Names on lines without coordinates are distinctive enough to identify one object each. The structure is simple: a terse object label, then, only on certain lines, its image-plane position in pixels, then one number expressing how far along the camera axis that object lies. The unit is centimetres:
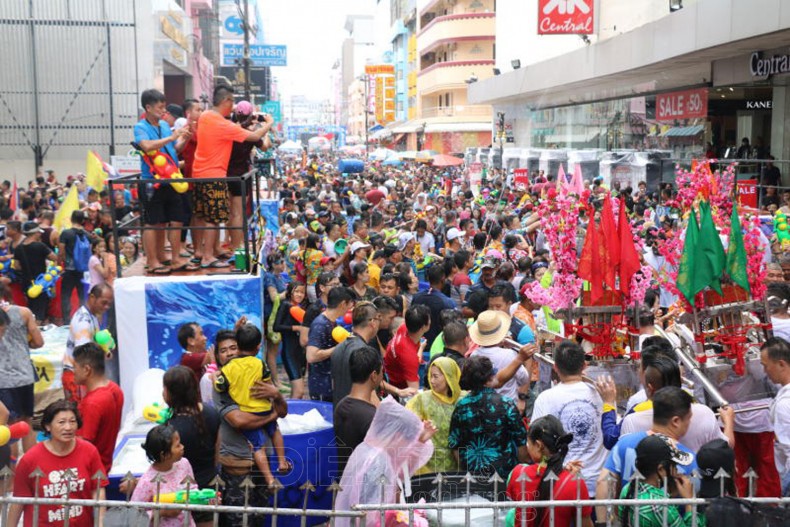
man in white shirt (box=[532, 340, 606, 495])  545
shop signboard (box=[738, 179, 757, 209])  1560
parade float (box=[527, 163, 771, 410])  625
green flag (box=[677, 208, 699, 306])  625
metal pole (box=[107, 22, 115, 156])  2928
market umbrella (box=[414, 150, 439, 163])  4220
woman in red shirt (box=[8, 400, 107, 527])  478
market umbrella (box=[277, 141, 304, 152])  4590
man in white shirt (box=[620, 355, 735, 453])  498
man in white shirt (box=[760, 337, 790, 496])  535
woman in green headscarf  559
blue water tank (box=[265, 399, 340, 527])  611
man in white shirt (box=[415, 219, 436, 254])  1377
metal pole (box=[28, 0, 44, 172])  2903
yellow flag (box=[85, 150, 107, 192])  1519
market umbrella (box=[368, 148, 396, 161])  4932
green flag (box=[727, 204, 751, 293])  629
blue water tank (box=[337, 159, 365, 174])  3934
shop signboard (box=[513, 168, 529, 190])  2489
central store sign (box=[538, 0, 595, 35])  2861
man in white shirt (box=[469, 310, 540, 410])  656
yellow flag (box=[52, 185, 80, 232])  1334
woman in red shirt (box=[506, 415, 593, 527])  439
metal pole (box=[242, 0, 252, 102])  2083
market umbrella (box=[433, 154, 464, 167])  3334
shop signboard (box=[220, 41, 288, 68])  3175
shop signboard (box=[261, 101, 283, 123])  5872
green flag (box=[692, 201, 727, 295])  622
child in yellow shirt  573
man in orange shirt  877
